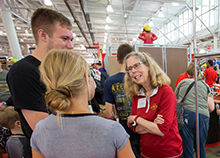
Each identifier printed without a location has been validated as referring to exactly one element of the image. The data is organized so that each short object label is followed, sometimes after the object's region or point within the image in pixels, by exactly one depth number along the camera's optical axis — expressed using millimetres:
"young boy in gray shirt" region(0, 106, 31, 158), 1449
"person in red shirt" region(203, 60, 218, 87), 3873
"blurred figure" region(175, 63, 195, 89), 2301
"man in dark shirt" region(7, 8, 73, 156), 751
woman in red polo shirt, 1057
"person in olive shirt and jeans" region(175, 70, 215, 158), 1754
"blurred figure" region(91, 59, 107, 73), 3975
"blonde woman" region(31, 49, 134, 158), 529
